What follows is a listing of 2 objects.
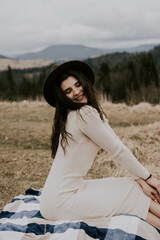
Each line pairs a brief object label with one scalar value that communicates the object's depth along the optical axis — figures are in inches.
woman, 81.0
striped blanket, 76.6
